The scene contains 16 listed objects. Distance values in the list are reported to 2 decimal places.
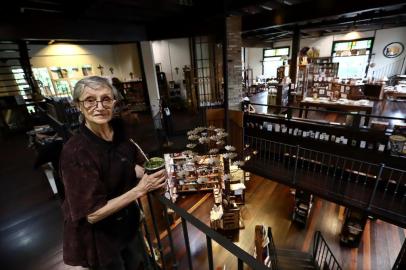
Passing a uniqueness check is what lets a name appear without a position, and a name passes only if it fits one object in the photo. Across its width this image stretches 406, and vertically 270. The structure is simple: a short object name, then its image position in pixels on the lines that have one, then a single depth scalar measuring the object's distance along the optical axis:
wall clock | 9.81
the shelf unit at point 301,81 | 8.34
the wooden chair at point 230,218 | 5.30
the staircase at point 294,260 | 4.30
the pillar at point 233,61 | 4.77
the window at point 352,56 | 10.70
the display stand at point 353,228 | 4.74
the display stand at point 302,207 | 5.31
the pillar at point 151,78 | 5.72
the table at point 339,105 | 5.98
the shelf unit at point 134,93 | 7.93
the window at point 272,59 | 14.06
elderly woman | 0.95
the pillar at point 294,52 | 7.34
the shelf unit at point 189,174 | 6.82
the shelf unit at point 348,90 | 7.66
